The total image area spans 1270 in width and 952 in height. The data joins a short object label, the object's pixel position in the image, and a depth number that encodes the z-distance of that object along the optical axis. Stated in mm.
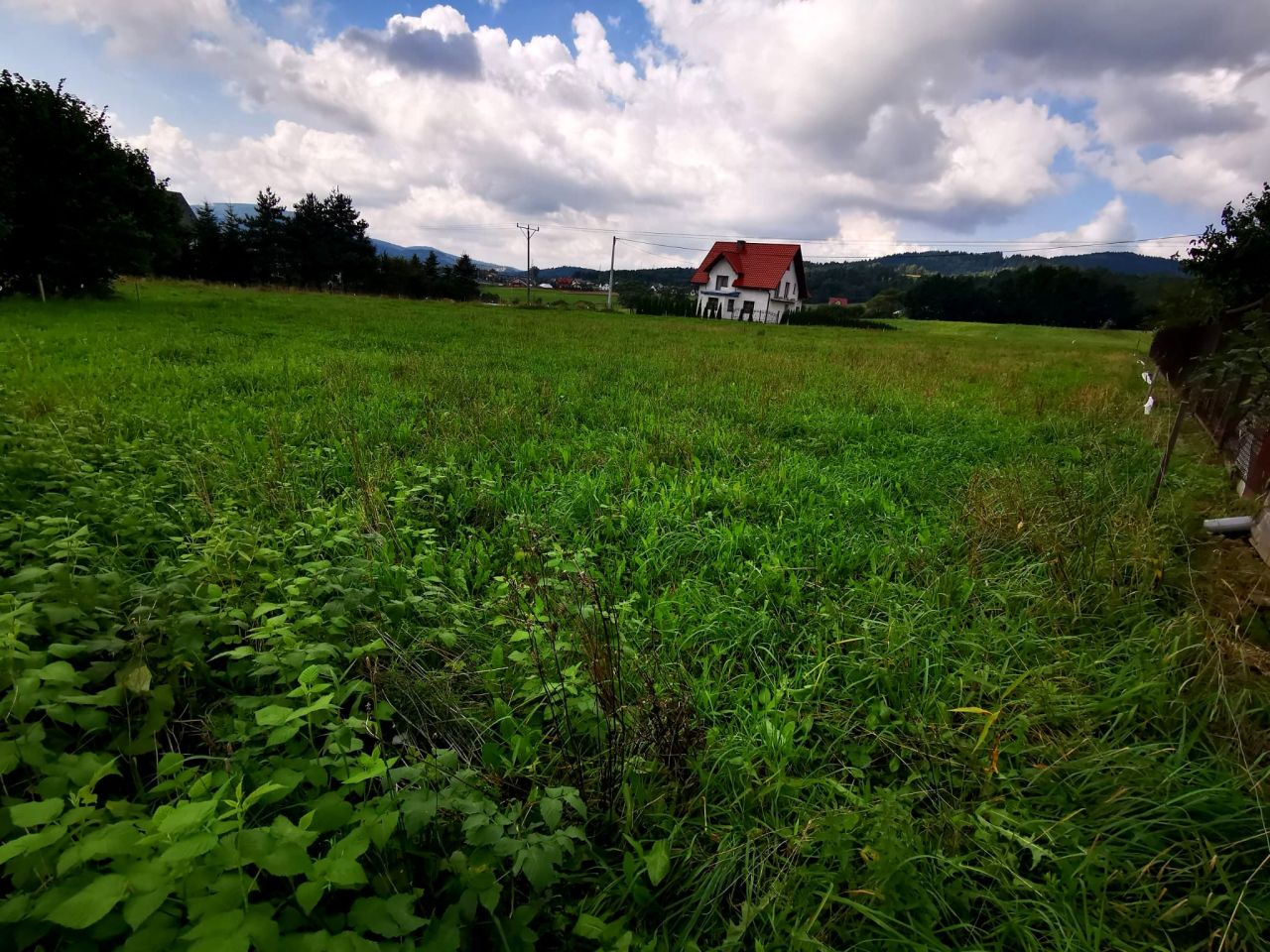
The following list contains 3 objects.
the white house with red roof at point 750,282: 42625
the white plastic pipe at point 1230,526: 3473
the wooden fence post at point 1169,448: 3571
